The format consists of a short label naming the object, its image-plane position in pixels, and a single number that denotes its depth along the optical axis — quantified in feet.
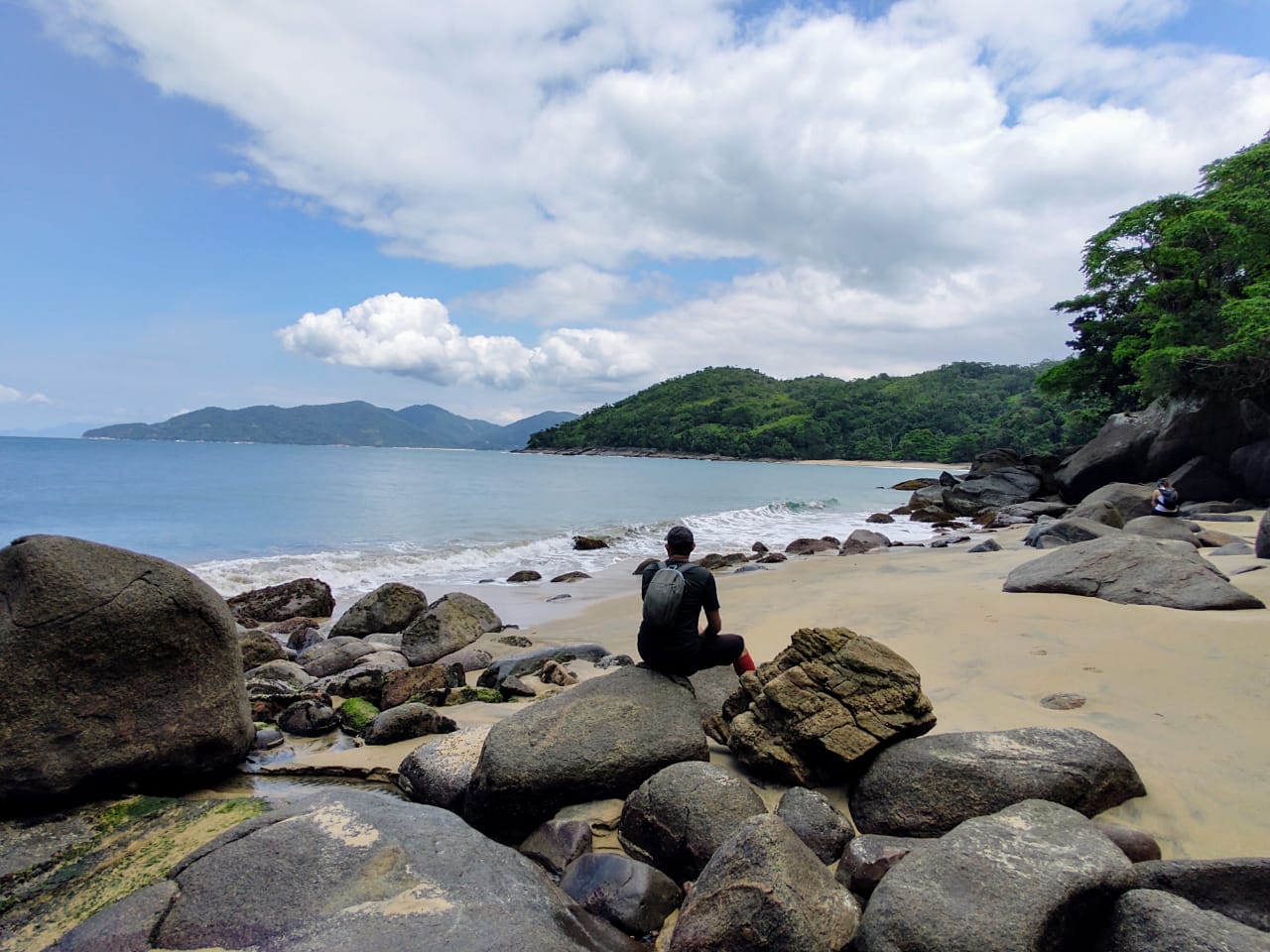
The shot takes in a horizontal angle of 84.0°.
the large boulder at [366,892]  10.16
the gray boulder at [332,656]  30.55
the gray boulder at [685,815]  12.94
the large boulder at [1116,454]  84.43
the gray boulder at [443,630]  32.78
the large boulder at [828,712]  15.02
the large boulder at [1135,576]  25.59
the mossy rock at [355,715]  21.57
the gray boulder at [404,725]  19.86
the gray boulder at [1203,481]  73.51
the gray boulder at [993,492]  102.83
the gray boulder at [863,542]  66.18
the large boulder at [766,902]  10.02
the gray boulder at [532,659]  27.02
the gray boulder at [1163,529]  43.70
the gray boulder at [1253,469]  69.36
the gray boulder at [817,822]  13.00
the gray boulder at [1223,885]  10.02
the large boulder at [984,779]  13.32
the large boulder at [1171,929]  8.66
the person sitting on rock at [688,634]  17.81
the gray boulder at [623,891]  11.77
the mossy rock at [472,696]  23.95
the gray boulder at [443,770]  15.75
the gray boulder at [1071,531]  46.74
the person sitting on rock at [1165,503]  53.36
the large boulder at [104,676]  14.21
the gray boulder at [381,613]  37.60
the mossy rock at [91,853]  11.27
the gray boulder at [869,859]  11.75
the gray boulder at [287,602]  42.39
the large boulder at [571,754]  14.65
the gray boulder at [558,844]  13.48
